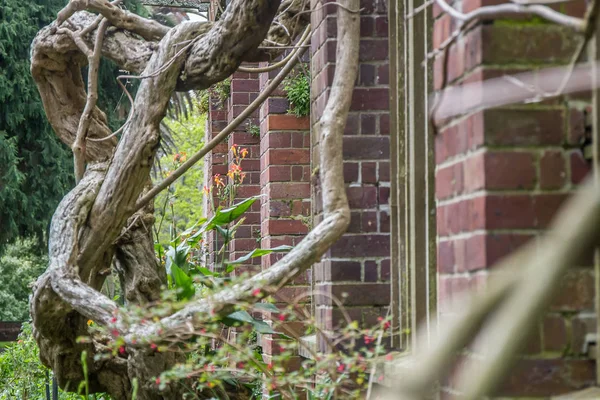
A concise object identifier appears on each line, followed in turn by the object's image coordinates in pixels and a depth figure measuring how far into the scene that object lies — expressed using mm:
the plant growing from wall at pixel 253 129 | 13271
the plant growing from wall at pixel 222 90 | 14217
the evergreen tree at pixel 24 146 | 30192
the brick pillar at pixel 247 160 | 13264
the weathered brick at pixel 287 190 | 10658
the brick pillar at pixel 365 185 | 6558
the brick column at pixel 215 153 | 15251
